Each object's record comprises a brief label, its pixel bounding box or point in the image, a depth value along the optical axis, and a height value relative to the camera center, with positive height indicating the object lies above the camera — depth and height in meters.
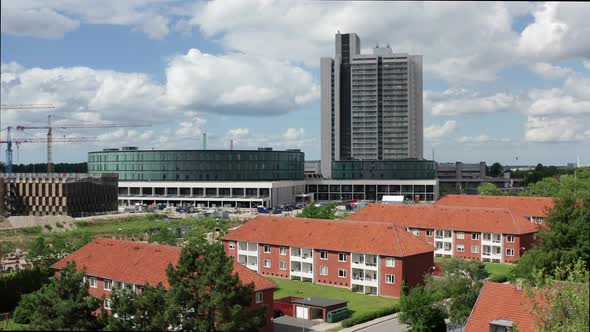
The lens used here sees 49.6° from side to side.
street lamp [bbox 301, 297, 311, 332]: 54.44 -12.35
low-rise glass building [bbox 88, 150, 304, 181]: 185.88 +0.89
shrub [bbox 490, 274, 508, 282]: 72.07 -12.47
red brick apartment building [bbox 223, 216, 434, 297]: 66.88 -9.41
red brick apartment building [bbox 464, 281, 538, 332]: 42.56 -9.80
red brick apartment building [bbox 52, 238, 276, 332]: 50.91 -8.51
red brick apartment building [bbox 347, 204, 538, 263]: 86.62 -8.41
